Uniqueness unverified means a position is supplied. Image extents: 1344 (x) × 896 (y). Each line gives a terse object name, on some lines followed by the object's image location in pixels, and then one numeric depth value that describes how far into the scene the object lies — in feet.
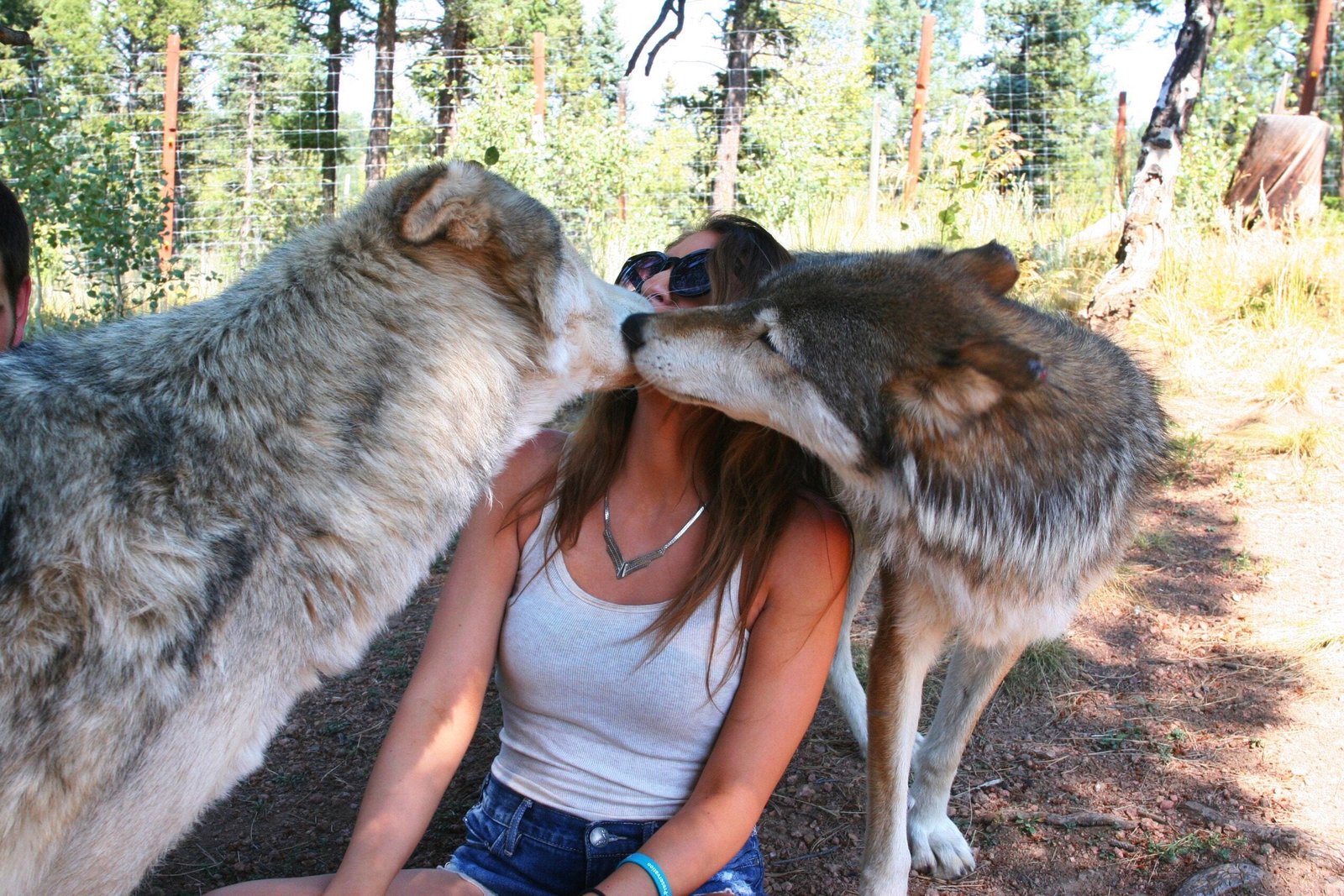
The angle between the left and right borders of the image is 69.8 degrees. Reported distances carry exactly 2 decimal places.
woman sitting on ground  6.57
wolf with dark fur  7.25
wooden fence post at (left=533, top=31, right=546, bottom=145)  35.81
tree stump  28.55
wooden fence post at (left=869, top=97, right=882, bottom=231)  34.12
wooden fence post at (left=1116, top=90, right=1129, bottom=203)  35.42
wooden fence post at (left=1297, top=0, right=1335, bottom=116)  36.37
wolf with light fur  5.16
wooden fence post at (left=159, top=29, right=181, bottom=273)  32.73
